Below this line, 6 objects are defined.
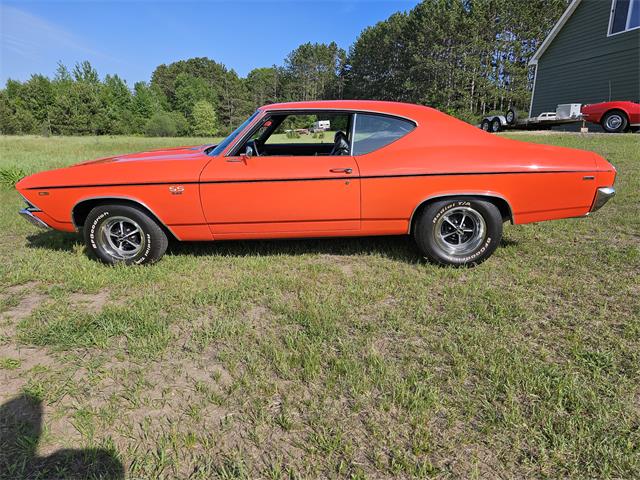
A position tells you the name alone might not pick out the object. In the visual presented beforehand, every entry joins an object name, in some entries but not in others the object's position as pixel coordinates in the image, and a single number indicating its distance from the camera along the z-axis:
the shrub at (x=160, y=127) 51.94
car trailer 13.78
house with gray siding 13.92
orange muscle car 3.27
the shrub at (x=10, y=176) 8.44
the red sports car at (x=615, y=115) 11.72
